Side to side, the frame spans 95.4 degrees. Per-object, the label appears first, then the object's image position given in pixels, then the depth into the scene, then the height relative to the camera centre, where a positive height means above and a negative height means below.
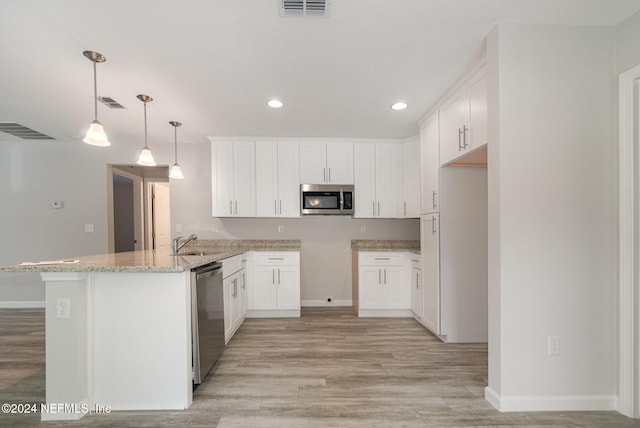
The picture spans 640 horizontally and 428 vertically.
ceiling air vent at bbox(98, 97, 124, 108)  2.89 +1.17
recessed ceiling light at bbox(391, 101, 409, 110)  3.04 +1.14
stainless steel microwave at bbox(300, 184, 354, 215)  4.14 +0.19
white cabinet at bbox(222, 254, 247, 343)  2.94 -0.88
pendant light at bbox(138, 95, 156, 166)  2.78 +0.56
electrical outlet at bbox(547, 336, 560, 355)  1.90 -0.89
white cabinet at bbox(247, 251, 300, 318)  3.90 -0.93
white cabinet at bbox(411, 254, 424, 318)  3.56 -0.95
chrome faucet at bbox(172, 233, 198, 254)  2.92 -0.30
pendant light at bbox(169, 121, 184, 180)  3.43 +0.52
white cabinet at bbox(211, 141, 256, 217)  4.16 +0.59
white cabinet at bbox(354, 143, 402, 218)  4.24 +0.49
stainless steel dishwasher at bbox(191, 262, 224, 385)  2.05 -0.81
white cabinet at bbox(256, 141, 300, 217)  4.17 +0.50
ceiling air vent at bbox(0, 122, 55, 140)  3.66 +1.15
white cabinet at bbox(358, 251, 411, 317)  3.90 -0.93
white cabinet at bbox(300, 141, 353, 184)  4.19 +0.73
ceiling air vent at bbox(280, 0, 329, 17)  1.69 +1.22
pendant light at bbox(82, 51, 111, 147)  2.12 +0.63
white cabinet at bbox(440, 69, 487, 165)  2.27 +0.80
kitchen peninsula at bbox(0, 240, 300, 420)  1.90 -0.80
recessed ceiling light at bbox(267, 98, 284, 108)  2.96 +1.15
